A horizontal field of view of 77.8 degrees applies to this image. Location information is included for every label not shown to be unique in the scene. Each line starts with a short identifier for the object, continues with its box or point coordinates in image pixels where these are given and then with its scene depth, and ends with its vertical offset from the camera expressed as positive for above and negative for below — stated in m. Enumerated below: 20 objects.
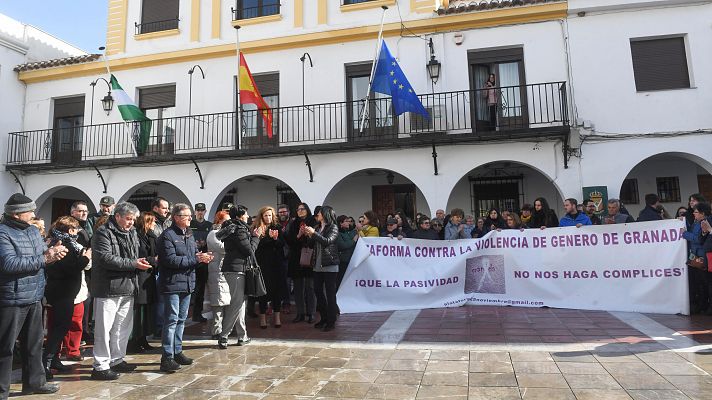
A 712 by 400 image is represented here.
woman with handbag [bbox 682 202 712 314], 6.15 -0.30
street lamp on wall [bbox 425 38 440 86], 10.89 +4.40
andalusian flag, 11.54 +3.69
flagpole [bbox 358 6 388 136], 10.36 +4.33
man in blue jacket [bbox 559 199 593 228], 7.46 +0.46
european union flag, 9.92 +3.66
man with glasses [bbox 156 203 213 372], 4.61 -0.26
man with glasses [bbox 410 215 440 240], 8.16 +0.28
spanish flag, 10.62 +3.92
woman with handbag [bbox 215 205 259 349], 5.44 -0.20
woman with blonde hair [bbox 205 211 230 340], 5.39 -0.40
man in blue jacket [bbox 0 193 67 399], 3.64 -0.28
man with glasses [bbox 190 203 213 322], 6.87 -0.19
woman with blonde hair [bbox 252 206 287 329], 6.38 -0.21
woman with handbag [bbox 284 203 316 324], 6.58 -0.24
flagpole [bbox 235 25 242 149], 11.31 +3.56
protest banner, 6.70 -0.41
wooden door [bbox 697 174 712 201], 10.64 +1.38
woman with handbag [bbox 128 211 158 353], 5.29 -0.36
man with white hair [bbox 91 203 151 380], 4.34 -0.33
